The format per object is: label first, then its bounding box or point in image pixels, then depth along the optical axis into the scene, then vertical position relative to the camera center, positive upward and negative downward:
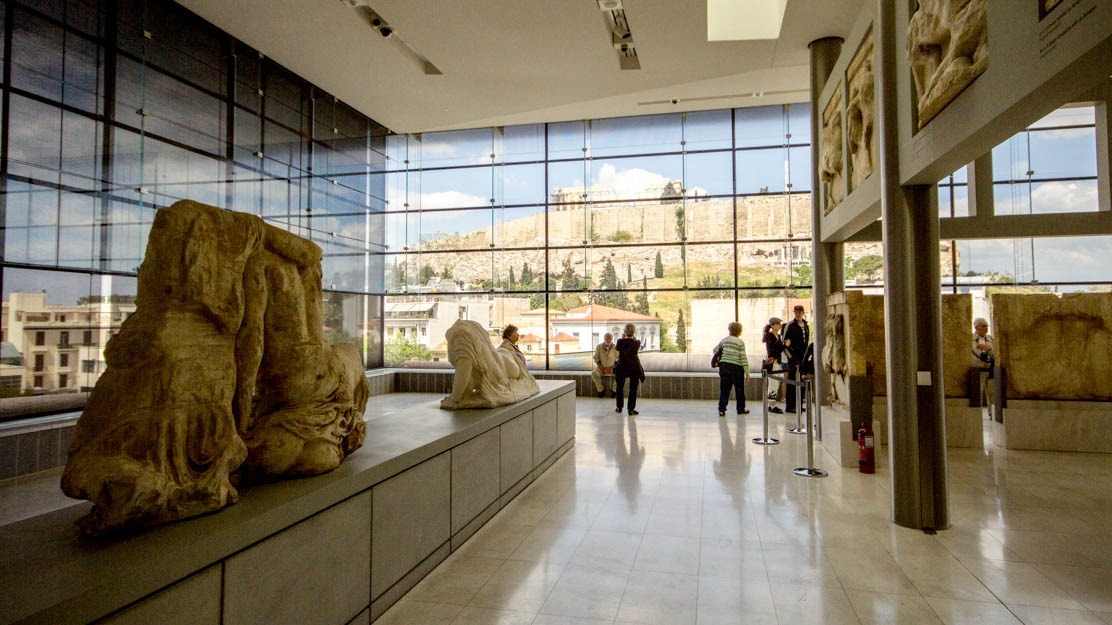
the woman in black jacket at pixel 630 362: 11.07 -0.63
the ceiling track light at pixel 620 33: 9.29 +5.26
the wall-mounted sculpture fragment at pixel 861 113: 6.35 +2.50
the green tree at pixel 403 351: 15.77 -0.59
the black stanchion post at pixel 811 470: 6.40 -1.58
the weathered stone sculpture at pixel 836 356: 7.74 -0.37
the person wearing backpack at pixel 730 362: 10.55 -0.59
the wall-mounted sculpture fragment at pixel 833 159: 7.81 +2.42
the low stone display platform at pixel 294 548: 1.86 -0.90
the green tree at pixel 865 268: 13.70 +1.45
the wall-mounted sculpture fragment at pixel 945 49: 3.78 +1.99
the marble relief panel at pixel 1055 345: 7.68 -0.21
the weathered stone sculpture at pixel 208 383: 2.23 -0.25
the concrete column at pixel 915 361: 4.80 -0.27
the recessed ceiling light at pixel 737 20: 10.23 +5.56
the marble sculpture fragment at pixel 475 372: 5.60 -0.42
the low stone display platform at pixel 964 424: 7.83 -1.28
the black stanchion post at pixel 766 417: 7.72 -1.20
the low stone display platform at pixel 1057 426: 7.55 -1.28
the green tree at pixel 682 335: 14.54 -0.14
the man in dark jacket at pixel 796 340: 10.42 -0.19
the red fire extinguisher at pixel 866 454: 6.53 -1.42
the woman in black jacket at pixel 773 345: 10.73 -0.29
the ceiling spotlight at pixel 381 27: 9.94 +5.25
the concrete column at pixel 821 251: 9.20 +1.26
